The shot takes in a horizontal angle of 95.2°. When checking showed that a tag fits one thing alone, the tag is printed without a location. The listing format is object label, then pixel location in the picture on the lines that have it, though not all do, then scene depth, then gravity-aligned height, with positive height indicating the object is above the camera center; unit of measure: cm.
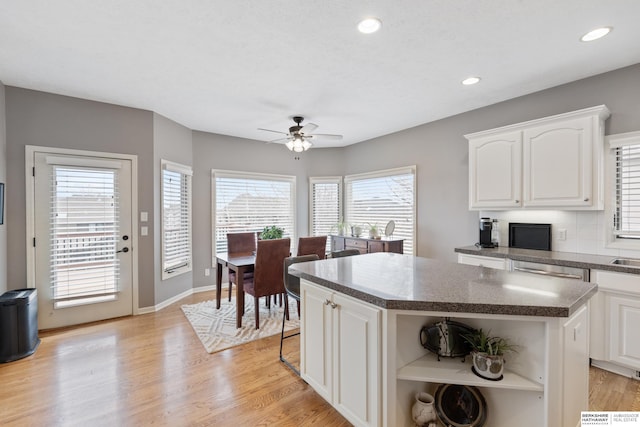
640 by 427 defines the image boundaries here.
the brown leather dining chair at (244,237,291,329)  336 -68
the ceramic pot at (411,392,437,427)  154 -107
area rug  310 -135
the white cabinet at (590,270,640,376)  229 -90
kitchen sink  254 -45
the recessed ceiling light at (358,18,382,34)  203 +133
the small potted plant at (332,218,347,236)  559 -30
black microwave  316 -27
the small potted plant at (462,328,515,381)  142 -71
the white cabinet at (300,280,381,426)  156 -85
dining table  337 -69
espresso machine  339 -27
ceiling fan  364 +93
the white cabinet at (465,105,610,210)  266 +49
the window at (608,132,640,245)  265 +23
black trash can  266 -107
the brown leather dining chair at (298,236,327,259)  371 -44
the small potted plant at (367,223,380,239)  484 -34
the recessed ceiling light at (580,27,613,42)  213 +133
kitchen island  134 -68
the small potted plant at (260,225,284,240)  413 -32
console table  449 -53
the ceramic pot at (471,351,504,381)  142 -76
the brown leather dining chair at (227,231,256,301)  433 -47
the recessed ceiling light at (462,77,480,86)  293 +134
